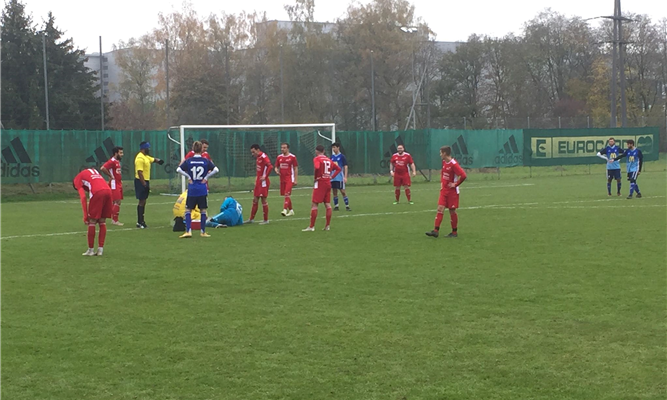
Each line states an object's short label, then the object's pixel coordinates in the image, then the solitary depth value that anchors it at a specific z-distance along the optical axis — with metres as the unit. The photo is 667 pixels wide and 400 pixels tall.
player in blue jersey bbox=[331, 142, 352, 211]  21.70
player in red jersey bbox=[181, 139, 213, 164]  15.84
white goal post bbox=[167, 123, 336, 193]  28.68
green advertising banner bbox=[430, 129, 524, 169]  38.06
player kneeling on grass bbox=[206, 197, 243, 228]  18.02
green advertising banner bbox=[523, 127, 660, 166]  41.75
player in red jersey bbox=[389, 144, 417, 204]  23.50
